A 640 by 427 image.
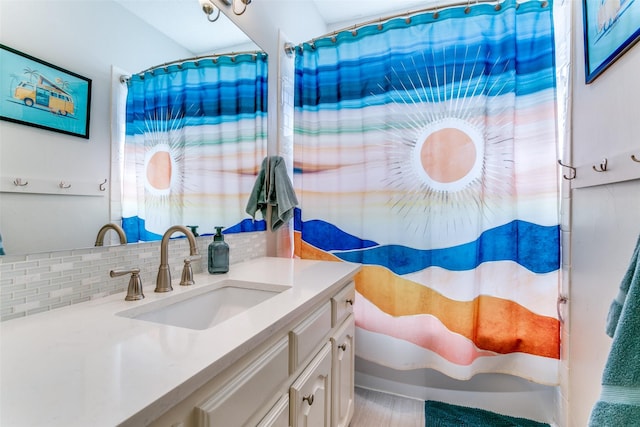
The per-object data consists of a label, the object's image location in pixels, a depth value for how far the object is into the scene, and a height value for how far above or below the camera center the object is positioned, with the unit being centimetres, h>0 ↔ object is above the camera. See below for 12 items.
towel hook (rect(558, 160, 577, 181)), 127 +18
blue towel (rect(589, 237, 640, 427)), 58 -33
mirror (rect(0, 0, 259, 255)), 68 +19
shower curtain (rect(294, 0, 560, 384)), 142 +17
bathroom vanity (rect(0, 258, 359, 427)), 41 -26
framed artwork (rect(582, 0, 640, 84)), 86 +61
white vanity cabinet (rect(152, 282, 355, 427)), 53 -43
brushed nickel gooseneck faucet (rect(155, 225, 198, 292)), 92 -17
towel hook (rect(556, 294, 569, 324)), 136 -41
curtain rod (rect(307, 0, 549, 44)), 145 +108
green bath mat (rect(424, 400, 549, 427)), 150 -109
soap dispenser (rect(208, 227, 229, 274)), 117 -18
